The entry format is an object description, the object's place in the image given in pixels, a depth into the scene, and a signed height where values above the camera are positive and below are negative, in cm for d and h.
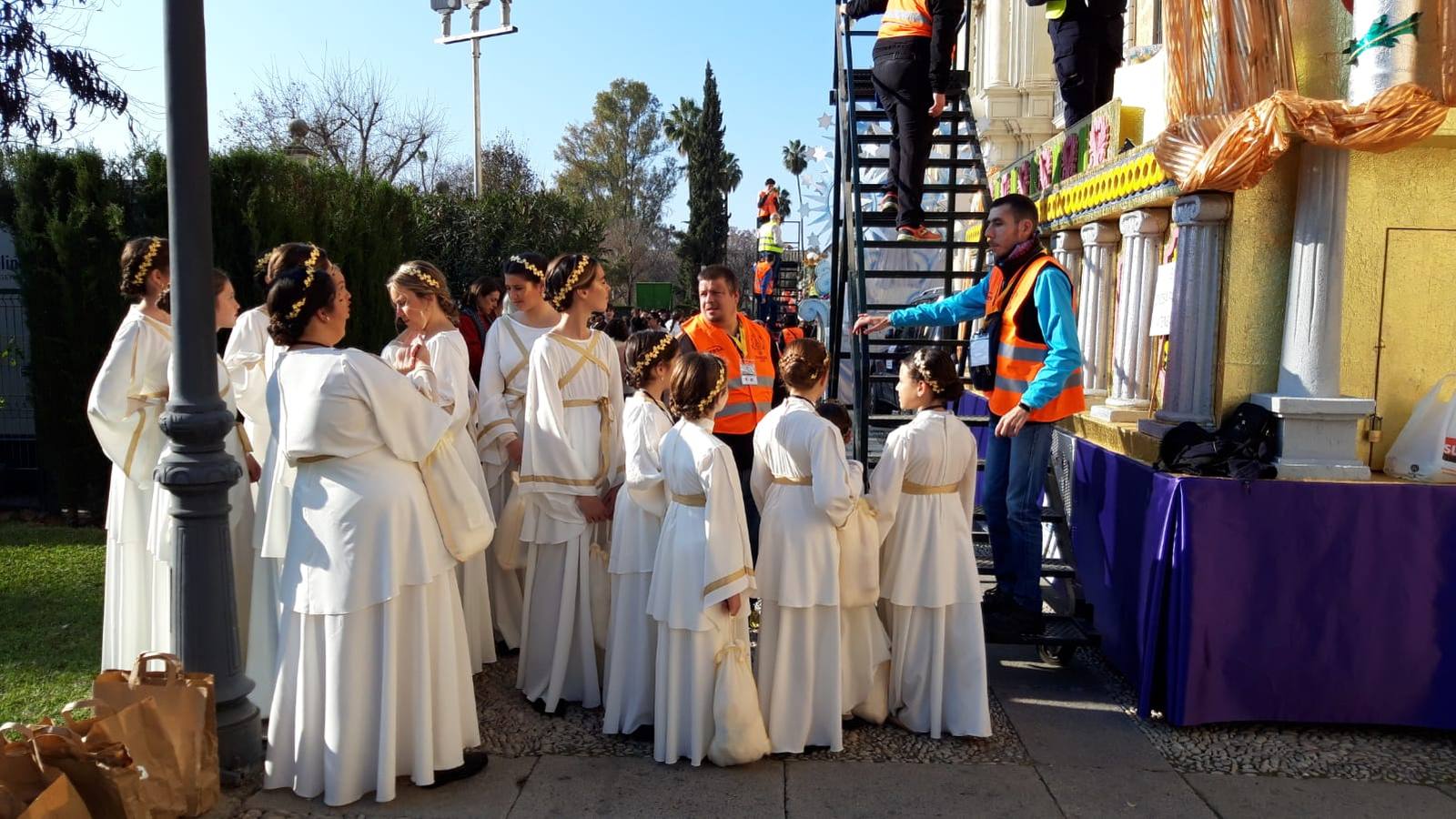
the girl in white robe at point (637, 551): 399 -86
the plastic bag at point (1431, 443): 418 -40
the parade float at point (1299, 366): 414 -9
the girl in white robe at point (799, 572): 388 -90
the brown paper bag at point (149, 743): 301 -130
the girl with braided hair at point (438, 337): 445 -3
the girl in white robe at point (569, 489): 434 -67
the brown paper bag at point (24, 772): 269 -119
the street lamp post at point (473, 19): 2208 +696
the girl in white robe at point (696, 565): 366 -84
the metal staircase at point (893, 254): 552 +68
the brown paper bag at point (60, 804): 257 -123
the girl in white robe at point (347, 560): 328 -76
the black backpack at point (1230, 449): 419 -44
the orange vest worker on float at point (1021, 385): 469 -21
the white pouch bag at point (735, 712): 373 -139
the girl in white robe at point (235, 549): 413 -92
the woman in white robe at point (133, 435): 414 -45
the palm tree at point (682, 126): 5894 +1210
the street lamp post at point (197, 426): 348 -35
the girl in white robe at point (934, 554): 412 -88
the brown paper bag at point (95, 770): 275 -122
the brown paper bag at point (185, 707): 320 -122
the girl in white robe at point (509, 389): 494 -28
